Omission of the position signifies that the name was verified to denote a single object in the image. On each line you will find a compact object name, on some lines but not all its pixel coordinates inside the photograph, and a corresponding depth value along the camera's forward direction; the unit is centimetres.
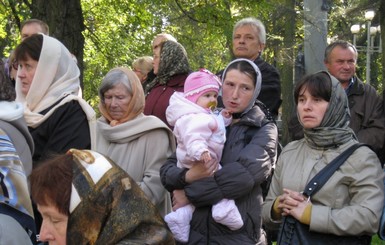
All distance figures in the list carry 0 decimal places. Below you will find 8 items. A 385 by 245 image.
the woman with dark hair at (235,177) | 427
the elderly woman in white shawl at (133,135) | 480
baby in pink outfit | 425
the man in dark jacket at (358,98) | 545
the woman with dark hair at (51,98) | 470
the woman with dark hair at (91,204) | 262
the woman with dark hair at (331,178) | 403
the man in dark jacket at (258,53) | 579
